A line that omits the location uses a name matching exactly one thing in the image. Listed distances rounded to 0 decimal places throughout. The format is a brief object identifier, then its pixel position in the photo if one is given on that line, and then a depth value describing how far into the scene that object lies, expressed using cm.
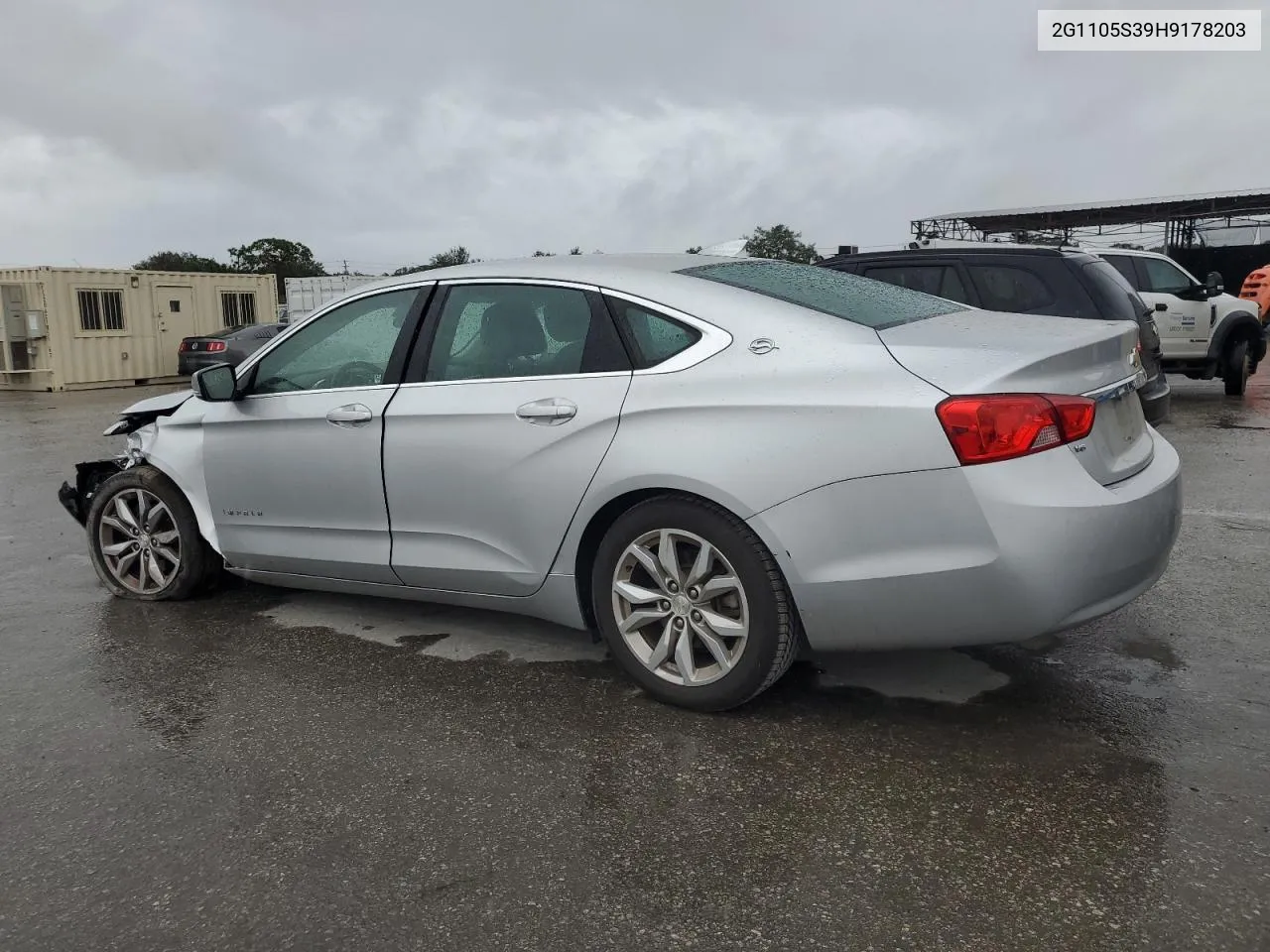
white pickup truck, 1240
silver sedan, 312
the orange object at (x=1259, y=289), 2427
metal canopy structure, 3092
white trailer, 3092
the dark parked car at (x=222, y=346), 2012
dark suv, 767
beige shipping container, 2016
